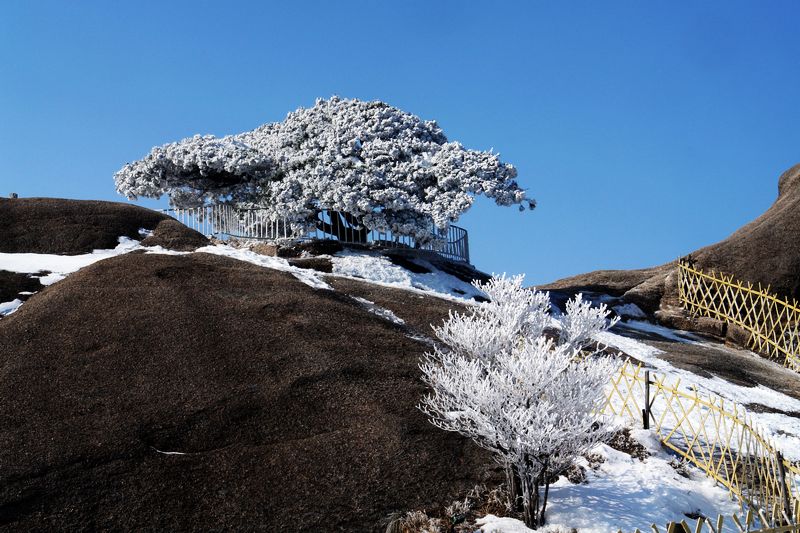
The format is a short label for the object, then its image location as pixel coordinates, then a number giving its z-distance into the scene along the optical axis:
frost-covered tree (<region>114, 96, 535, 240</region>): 31.12
